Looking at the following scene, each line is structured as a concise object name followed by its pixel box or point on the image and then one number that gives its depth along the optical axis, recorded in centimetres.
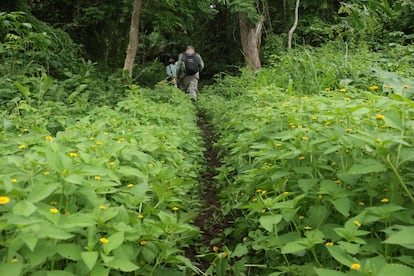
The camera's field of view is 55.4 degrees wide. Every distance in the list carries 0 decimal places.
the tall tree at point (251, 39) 1228
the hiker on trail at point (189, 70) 959
